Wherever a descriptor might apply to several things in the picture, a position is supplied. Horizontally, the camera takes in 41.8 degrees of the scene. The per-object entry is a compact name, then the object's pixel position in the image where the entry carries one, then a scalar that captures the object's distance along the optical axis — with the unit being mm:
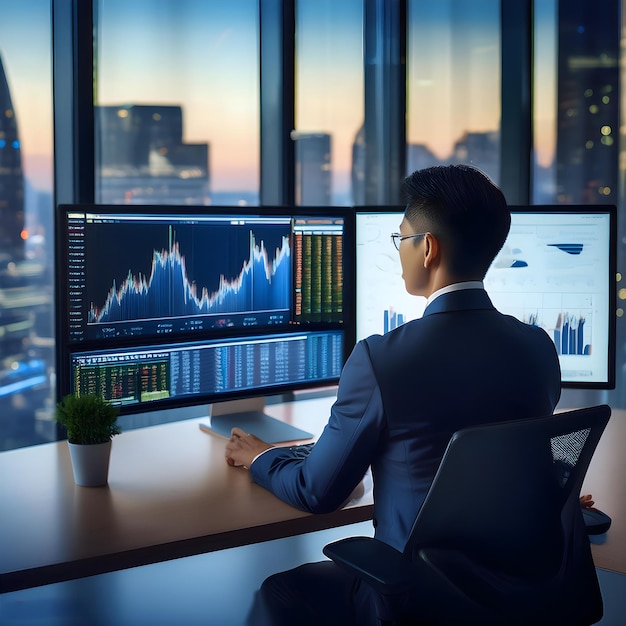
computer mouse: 1573
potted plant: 1694
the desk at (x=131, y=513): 1388
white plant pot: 1705
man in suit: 1367
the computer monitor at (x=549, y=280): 2256
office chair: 1205
